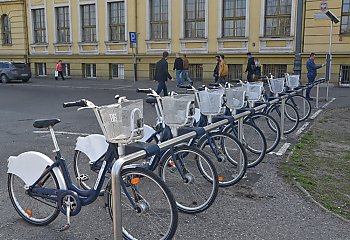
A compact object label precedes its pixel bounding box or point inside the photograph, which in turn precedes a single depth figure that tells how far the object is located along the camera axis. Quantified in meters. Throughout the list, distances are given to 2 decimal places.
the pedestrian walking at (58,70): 23.80
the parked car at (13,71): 22.25
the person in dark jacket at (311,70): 12.85
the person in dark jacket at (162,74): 13.56
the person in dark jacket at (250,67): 17.53
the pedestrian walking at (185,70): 18.20
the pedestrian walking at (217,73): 16.78
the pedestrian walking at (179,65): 17.64
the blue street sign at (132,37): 17.90
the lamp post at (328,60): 11.34
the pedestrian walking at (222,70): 15.92
